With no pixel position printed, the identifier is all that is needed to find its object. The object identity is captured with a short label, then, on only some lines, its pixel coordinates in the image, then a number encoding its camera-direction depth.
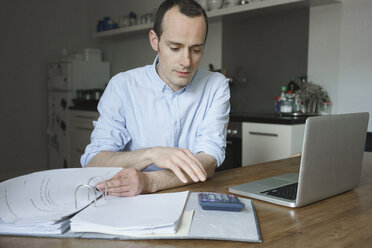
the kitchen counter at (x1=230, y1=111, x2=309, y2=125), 2.43
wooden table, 0.63
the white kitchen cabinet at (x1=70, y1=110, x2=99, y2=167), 3.85
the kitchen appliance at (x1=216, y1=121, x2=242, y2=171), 2.73
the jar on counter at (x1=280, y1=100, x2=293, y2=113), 2.80
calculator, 0.78
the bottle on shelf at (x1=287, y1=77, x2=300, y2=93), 2.92
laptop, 0.82
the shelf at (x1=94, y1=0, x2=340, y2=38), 2.66
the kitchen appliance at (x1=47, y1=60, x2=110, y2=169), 4.16
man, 1.25
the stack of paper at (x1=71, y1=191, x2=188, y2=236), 0.65
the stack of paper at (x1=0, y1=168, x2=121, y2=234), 0.67
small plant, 2.78
